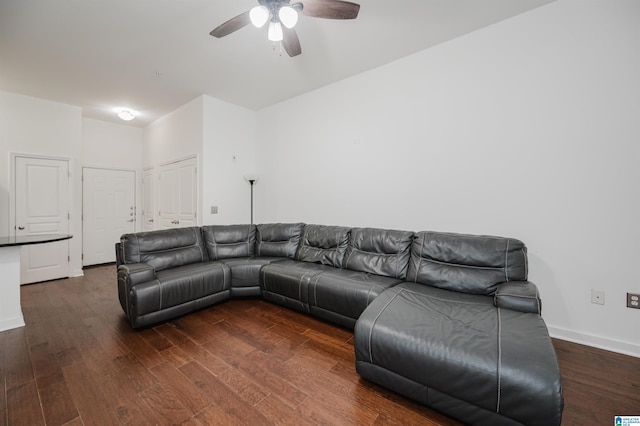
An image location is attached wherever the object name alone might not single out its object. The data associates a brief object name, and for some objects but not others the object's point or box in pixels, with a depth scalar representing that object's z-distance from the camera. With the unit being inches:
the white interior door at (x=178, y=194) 167.1
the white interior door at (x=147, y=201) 208.2
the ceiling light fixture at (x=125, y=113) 172.3
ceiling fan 69.4
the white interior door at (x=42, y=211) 153.3
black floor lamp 175.0
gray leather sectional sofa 48.7
